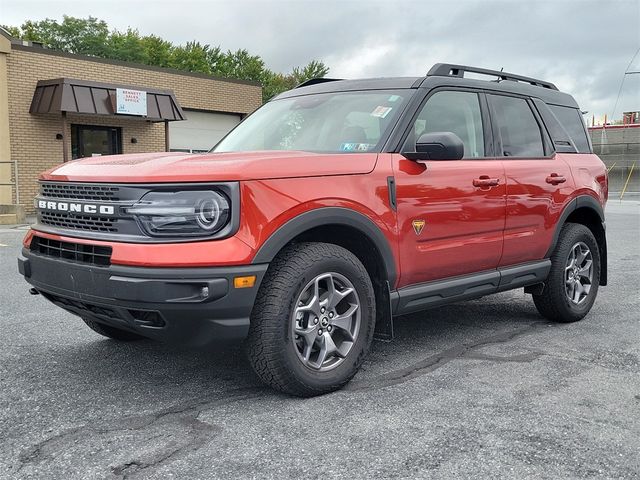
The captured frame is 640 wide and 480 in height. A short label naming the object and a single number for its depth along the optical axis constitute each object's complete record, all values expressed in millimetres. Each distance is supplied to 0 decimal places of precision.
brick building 17578
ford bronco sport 3234
